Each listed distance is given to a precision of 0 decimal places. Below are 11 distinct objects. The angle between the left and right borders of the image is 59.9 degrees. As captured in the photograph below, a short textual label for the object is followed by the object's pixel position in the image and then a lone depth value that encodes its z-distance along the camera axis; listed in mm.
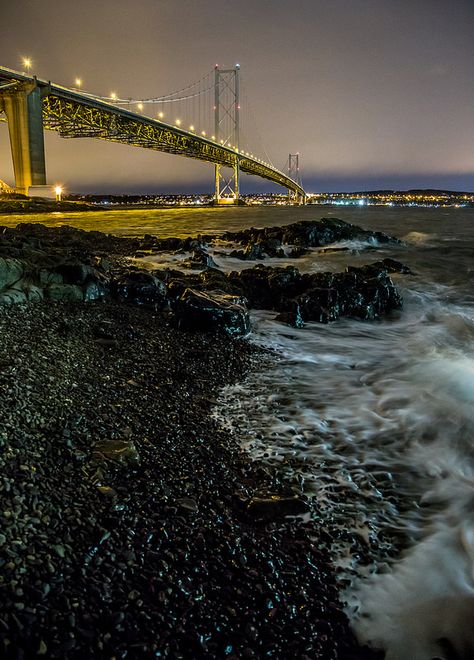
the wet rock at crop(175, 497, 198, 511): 1719
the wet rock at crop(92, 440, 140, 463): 1911
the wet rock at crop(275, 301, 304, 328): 4777
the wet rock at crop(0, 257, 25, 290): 3635
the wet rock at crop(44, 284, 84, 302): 3898
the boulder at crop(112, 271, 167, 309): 4441
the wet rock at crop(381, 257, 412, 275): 8758
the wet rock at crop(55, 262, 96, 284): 4266
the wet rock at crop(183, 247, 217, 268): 7635
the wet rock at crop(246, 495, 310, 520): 1776
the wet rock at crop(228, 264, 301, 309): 5562
